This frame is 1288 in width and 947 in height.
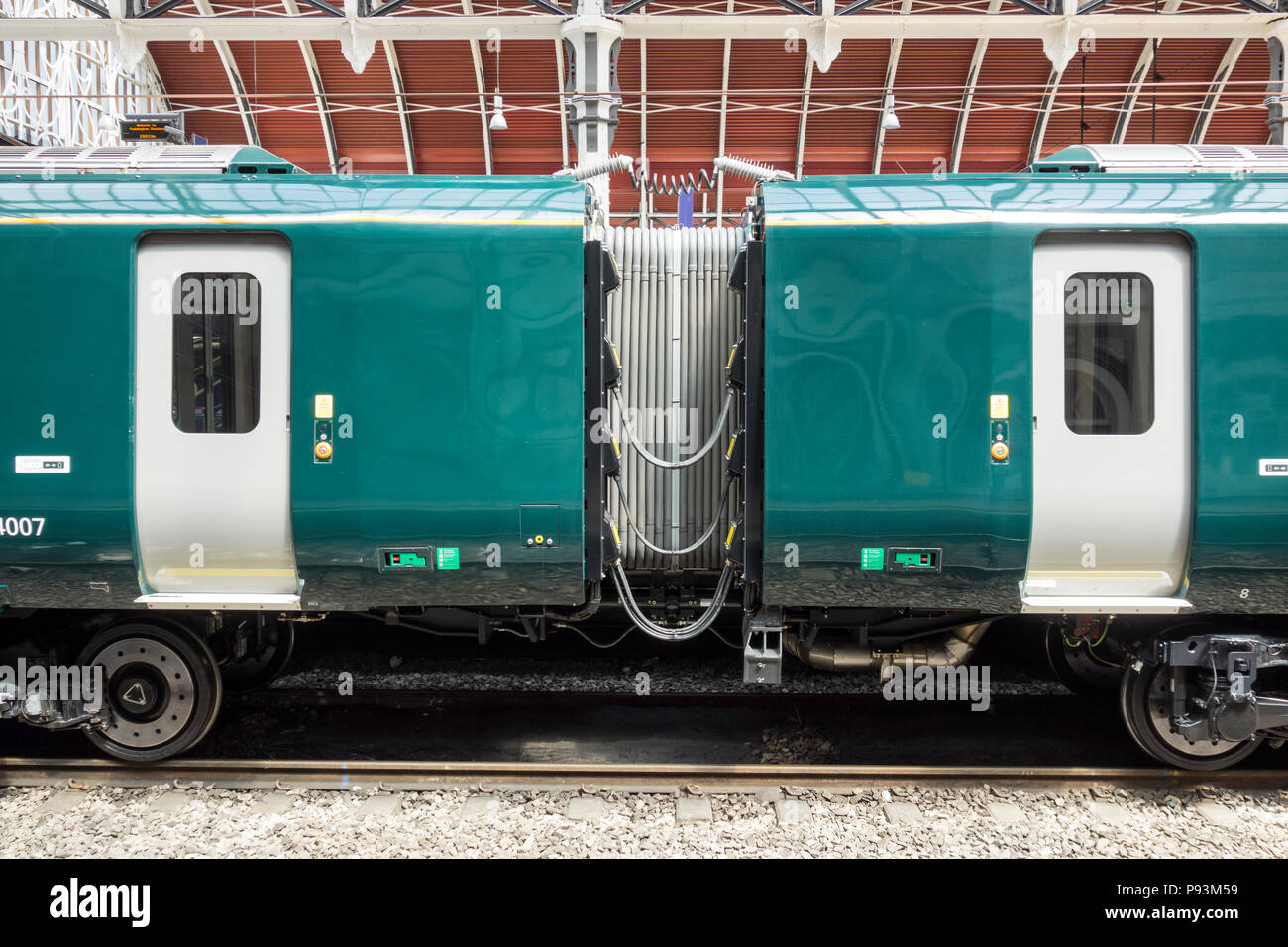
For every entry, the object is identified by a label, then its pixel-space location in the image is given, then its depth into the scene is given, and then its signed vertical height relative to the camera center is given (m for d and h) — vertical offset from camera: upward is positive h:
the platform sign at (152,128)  6.57 +2.56
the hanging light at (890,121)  18.10 +7.24
